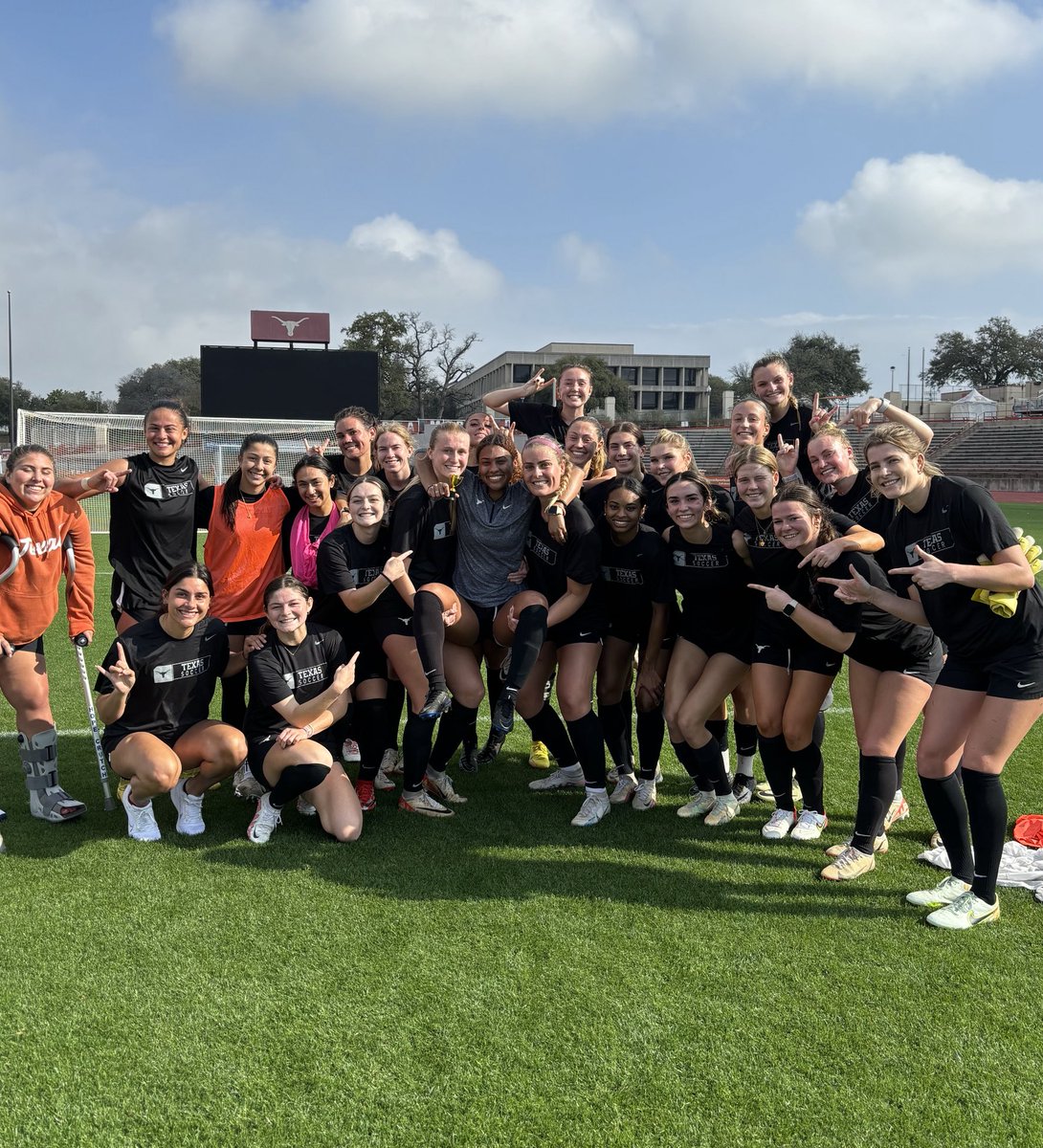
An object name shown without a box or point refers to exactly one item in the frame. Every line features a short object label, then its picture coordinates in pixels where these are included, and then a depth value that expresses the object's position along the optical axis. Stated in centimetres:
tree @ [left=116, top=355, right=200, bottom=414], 7200
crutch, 462
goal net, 1819
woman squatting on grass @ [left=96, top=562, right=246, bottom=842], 423
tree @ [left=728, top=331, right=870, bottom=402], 6756
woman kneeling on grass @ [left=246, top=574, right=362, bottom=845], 427
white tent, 5125
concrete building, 8588
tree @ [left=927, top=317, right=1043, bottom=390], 7225
